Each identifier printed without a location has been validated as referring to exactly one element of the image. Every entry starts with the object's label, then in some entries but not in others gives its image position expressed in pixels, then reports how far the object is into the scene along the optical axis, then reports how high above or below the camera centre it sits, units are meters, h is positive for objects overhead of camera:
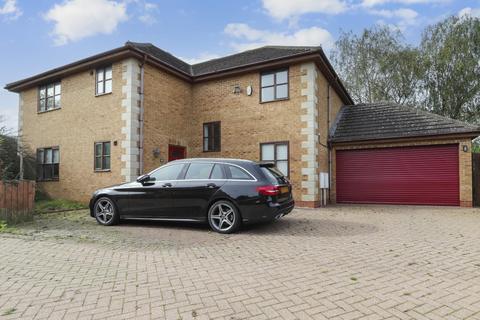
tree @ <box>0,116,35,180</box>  11.37 +0.56
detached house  11.63 +1.71
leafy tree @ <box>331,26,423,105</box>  23.17 +7.54
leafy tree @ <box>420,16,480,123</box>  21.50 +6.75
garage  11.74 +0.34
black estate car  6.45 -0.57
